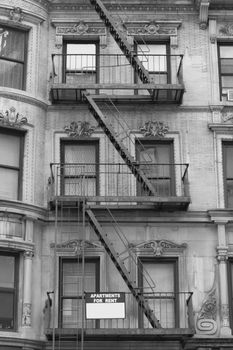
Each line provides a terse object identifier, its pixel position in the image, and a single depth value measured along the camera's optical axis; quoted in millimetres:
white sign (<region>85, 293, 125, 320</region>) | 20000
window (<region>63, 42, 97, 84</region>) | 23500
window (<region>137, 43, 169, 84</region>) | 23653
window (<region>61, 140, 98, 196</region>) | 22203
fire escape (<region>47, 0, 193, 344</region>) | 20438
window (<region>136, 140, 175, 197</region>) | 22297
